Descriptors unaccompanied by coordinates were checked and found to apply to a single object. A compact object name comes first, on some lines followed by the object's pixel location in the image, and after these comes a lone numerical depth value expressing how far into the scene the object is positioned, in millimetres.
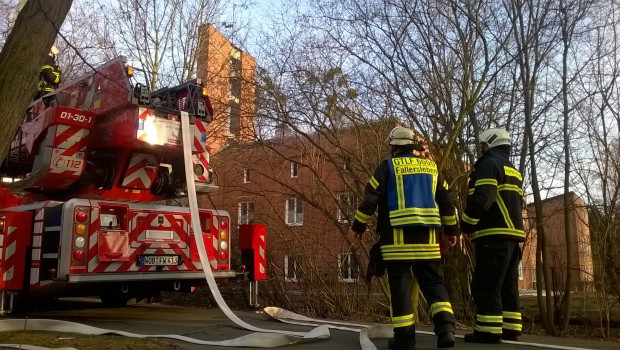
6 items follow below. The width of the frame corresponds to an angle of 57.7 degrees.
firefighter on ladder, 7700
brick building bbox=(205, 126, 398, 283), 8977
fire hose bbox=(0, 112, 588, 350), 4691
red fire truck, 6273
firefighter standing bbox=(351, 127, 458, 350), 4270
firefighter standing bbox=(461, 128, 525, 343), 4691
